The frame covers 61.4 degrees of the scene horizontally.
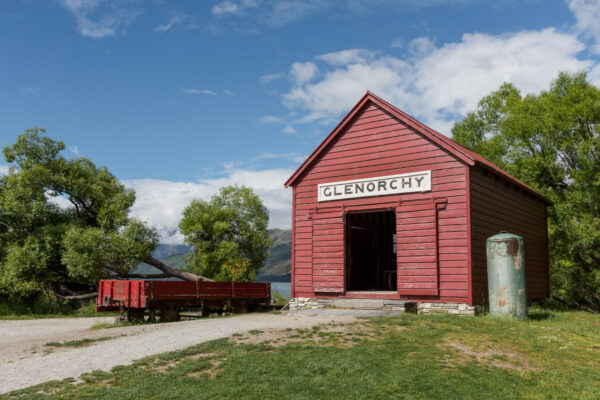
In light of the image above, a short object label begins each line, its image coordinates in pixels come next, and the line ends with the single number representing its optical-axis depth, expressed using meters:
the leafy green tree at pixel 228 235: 37.41
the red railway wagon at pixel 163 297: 17.84
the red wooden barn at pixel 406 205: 16.58
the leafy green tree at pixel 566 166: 25.91
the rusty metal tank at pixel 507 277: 15.34
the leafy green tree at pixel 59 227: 28.20
